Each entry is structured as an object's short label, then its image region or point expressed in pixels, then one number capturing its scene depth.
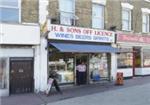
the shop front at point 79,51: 7.23
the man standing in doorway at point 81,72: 8.05
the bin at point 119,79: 8.17
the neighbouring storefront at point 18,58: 6.40
